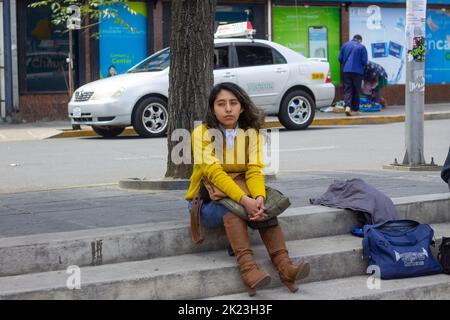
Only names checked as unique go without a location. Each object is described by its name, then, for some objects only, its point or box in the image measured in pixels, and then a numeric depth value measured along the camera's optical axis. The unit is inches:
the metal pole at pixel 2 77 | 745.6
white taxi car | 596.4
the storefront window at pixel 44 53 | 762.2
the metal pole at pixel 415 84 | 401.1
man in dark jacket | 777.6
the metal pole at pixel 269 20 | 868.6
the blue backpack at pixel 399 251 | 238.2
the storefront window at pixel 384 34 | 930.1
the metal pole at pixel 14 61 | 746.8
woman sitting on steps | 223.1
